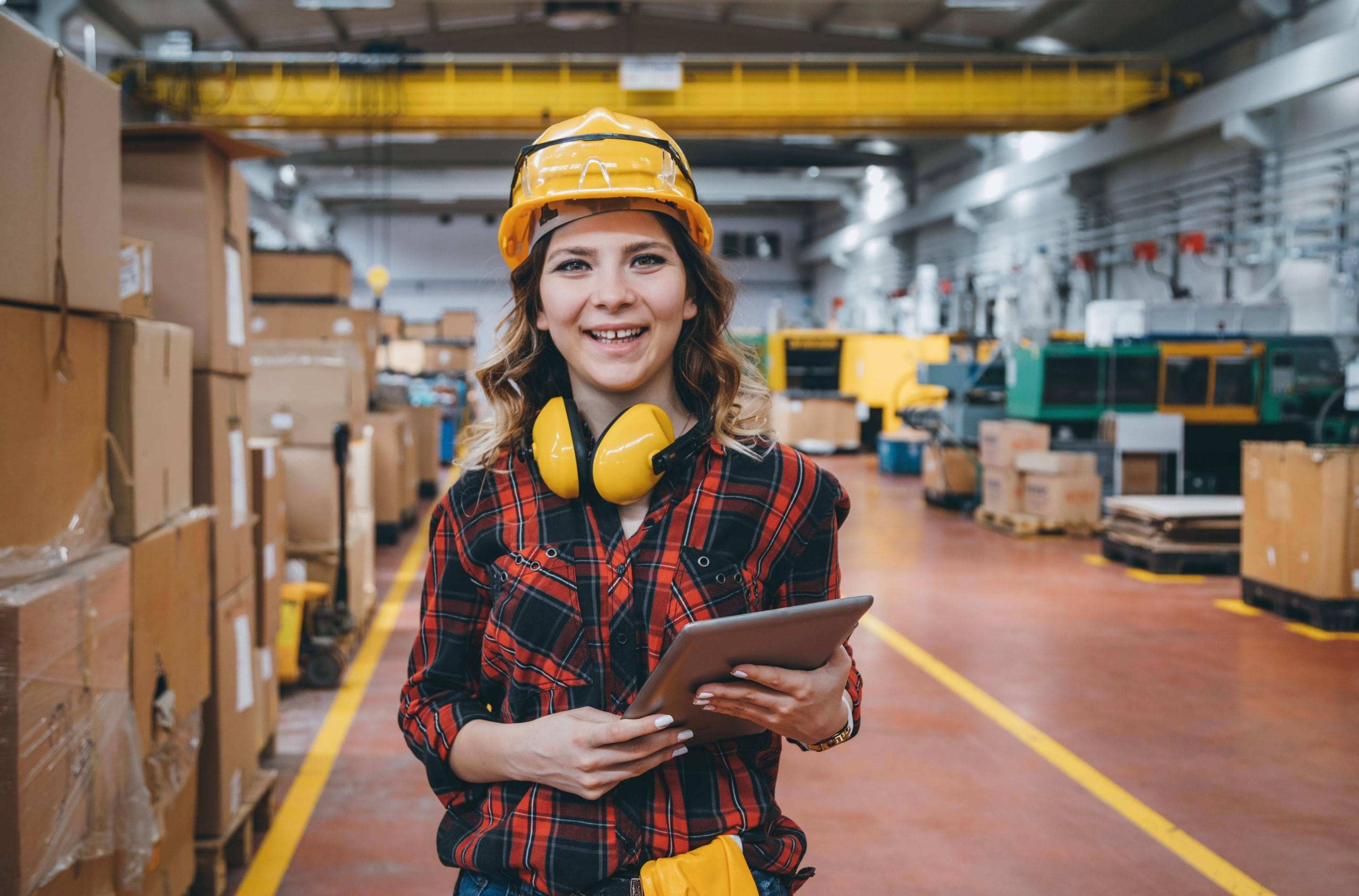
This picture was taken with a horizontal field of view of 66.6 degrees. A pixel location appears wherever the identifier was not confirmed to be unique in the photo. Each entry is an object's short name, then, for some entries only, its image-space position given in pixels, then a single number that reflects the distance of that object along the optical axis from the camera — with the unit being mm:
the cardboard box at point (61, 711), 1661
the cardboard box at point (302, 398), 5531
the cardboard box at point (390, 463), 8211
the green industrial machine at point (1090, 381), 9586
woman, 1190
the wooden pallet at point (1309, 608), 5711
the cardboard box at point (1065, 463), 9188
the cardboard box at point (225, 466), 2848
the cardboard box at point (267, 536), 3600
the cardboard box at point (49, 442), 1755
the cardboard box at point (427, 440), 10391
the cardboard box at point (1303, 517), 5570
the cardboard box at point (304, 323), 7449
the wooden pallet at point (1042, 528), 9188
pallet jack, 4664
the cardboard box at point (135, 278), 2418
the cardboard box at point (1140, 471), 9523
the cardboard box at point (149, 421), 2227
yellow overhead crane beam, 12188
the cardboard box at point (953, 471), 10977
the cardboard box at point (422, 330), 21422
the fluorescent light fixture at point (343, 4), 13625
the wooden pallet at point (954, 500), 10906
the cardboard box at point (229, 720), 2834
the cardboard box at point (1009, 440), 9414
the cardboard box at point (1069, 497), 9227
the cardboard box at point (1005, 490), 9648
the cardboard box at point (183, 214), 2754
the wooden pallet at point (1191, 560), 7477
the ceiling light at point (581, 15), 13977
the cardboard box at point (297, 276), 7367
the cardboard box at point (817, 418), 17125
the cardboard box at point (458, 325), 18812
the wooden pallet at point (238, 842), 2791
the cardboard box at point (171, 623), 2277
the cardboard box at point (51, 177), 1739
